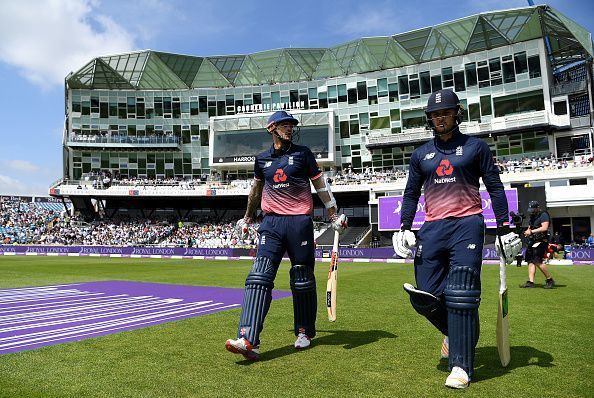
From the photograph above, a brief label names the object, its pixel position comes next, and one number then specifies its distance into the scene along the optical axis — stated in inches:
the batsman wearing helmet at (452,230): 173.6
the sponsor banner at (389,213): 1372.3
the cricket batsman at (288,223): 216.7
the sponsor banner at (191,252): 1066.1
